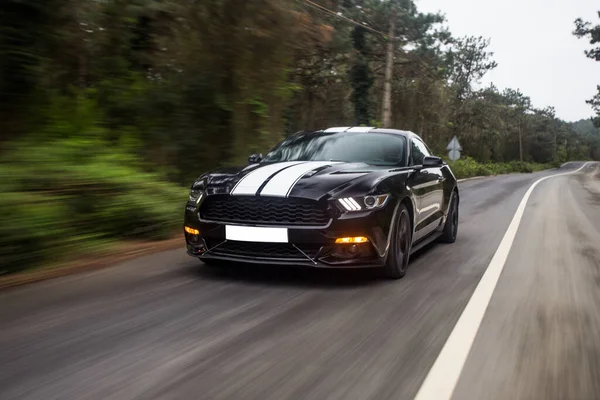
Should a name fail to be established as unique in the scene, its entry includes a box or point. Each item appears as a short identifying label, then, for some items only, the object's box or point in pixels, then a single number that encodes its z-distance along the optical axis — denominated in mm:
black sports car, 5316
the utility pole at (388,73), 29094
